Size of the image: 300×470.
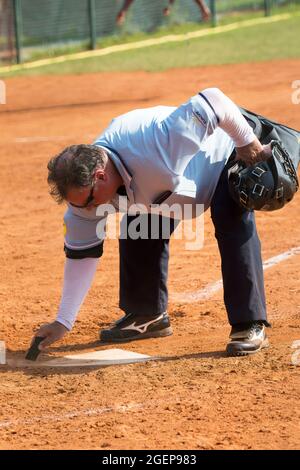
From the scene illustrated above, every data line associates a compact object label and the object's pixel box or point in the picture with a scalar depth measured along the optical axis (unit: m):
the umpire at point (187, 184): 8.86
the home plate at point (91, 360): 10.10
